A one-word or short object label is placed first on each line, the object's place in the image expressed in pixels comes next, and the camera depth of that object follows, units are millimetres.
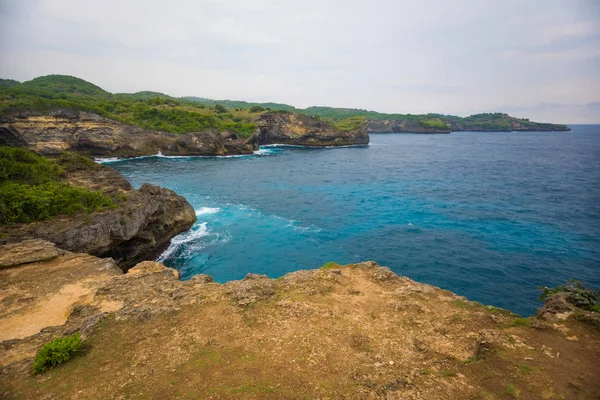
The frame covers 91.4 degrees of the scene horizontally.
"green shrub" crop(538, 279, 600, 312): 12719
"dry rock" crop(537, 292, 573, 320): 12212
